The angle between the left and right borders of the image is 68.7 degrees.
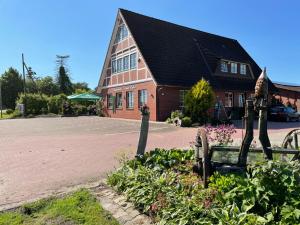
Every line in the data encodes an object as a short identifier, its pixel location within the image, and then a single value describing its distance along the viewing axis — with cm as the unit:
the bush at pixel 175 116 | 1497
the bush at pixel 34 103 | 2693
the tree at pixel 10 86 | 4587
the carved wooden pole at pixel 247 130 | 322
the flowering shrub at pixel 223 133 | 542
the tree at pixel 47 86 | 5228
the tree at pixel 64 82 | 5295
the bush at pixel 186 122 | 1423
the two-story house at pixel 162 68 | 1684
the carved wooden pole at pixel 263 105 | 325
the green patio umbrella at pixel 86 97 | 2377
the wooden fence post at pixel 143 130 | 470
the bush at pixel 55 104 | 2788
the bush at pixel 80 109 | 2741
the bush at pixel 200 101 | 1480
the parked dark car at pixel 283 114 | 1833
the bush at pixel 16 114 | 2553
